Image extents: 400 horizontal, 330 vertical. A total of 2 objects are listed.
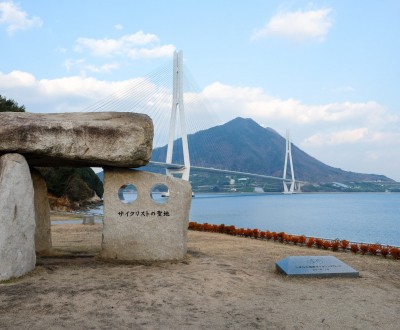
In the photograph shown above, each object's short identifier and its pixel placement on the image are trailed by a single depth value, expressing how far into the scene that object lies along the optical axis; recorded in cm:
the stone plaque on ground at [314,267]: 610
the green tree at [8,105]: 2197
